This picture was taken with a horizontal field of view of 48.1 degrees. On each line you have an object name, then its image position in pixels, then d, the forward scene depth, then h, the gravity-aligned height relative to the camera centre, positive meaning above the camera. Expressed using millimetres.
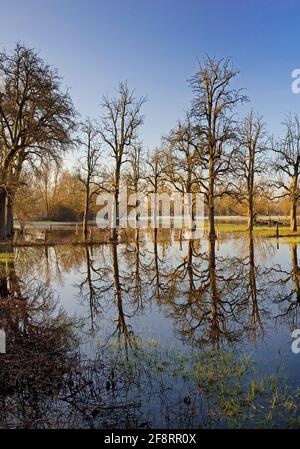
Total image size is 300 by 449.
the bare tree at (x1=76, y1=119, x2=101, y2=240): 37125 +6227
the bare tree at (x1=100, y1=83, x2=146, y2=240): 32594 +9068
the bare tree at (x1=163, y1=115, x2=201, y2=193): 27703 +5467
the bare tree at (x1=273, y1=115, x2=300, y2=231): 38081 +5716
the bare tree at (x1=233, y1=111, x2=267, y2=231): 38975 +6658
